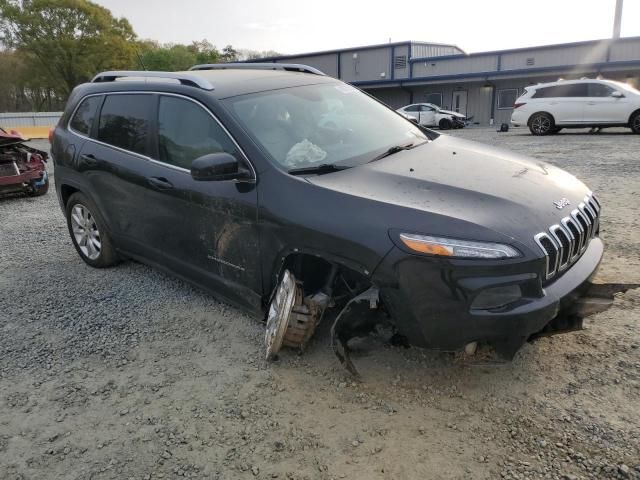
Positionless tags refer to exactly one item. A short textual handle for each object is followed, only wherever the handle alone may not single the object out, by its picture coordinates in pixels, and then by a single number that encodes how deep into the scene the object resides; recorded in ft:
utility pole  93.56
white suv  49.49
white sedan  85.30
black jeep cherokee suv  8.21
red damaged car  28.12
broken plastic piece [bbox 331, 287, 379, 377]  9.04
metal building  92.27
